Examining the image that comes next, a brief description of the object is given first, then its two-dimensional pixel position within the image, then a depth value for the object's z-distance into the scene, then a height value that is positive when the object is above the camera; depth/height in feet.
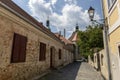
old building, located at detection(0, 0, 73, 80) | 11.89 +0.56
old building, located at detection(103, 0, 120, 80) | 10.42 +2.48
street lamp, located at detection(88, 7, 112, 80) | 12.36 +4.14
